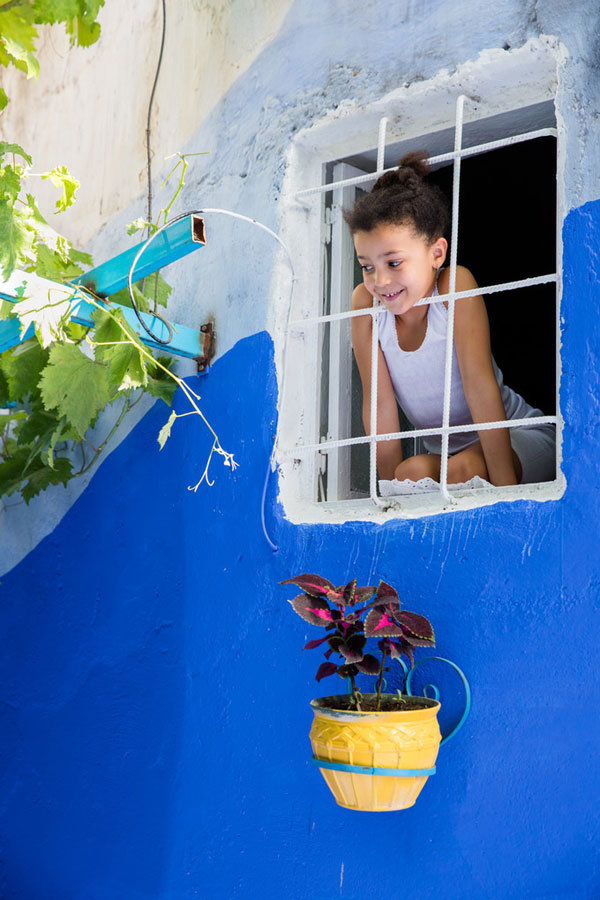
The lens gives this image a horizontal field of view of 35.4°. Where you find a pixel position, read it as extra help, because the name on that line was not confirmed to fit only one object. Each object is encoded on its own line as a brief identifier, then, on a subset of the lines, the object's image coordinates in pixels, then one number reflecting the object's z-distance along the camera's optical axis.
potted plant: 2.11
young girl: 2.69
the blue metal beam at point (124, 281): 2.60
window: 2.64
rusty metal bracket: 3.22
